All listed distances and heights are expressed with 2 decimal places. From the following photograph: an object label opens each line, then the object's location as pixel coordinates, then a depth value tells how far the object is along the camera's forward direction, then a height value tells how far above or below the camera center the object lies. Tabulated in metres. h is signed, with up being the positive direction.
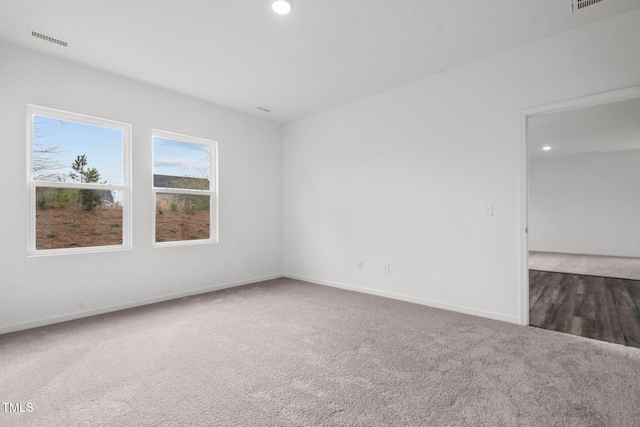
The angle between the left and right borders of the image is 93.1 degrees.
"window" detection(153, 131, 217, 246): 4.05 +0.36
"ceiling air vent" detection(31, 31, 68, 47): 2.77 +1.65
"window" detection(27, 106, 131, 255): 3.14 +0.36
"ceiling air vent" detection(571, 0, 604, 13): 2.38 +1.66
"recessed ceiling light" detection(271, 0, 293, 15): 2.39 +1.67
